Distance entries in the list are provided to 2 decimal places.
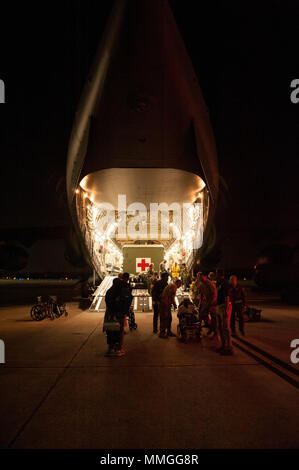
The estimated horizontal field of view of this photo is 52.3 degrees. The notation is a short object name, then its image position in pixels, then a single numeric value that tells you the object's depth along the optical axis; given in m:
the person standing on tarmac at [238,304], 8.98
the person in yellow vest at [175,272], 22.97
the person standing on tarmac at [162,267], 22.88
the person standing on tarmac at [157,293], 9.54
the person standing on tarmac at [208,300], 8.77
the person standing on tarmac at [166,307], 8.67
